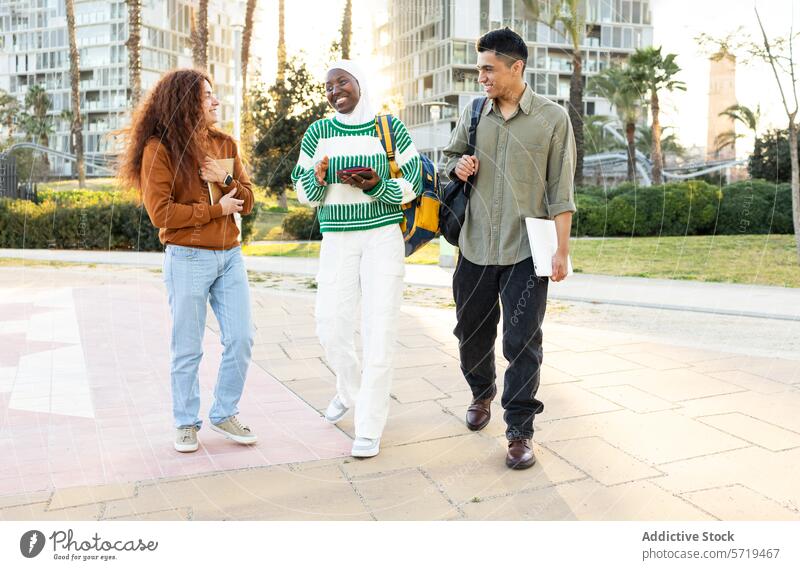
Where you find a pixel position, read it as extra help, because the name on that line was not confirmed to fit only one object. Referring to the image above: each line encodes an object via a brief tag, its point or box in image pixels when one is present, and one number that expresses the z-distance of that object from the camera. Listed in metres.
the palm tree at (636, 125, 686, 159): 18.92
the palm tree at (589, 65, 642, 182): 13.55
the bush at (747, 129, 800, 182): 15.26
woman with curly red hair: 2.84
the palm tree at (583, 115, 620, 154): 18.75
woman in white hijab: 2.84
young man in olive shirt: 2.86
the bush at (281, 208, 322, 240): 14.62
